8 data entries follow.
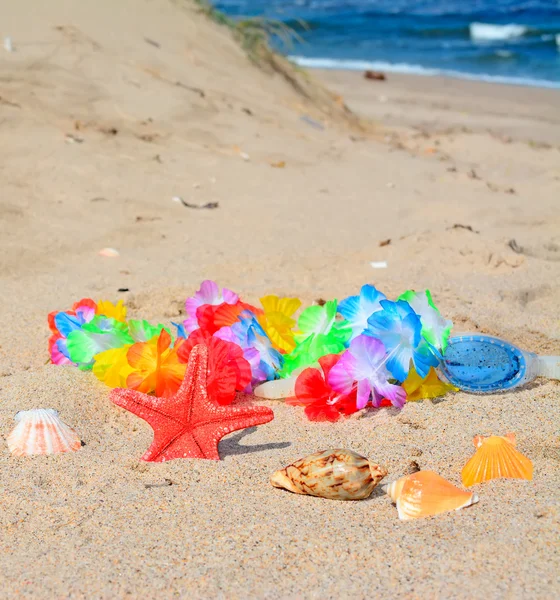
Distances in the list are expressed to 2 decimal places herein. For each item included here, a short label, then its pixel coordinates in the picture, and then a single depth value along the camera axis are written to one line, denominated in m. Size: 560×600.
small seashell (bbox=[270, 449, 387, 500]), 1.96
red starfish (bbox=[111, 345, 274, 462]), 2.20
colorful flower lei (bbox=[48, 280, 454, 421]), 2.42
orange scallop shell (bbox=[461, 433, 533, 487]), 2.03
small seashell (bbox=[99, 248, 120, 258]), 4.13
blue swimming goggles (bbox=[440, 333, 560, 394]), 2.60
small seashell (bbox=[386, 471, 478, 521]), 1.90
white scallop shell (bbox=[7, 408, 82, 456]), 2.23
